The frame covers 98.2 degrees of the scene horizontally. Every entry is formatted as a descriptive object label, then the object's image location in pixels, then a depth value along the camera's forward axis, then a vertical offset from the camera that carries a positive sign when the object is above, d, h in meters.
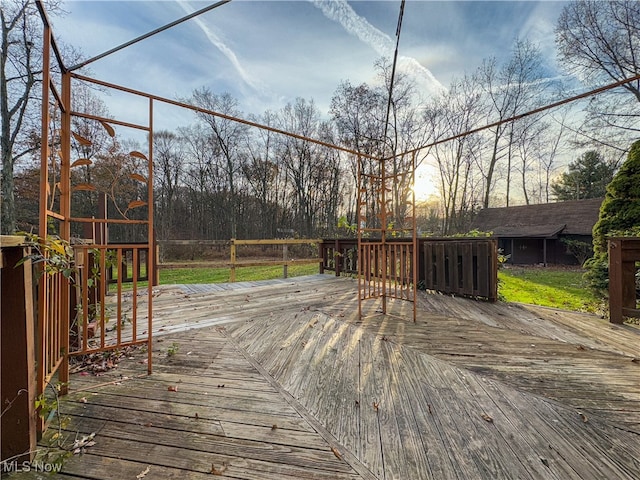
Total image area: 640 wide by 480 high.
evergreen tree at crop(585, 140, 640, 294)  4.83 +0.46
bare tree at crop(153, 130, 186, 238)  14.66 +3.67
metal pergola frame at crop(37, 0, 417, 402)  1.34 +0.15
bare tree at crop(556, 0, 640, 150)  9.18 +6.29
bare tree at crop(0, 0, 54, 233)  7.40 +4.31
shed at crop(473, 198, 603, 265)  14.11 +0.59
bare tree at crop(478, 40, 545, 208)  12.30 +7.04
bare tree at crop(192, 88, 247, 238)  13.92 +5.42
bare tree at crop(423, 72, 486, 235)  13.38 +4.62
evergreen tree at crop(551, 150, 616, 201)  16.50 +3.74
